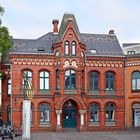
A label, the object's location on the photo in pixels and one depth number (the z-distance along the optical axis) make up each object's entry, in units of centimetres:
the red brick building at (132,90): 2758
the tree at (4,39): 2426
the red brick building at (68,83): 2632
